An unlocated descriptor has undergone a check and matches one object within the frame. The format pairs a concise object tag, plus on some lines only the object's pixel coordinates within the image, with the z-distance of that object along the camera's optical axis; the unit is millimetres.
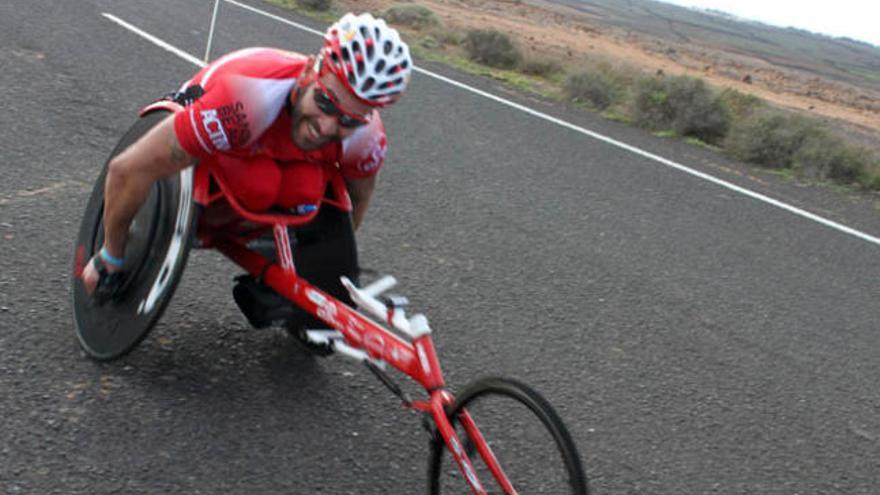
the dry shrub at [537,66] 13125
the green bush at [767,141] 8812
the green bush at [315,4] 14188
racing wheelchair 2486
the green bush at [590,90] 10602
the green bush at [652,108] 9703
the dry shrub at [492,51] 13203
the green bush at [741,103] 12167
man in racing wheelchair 2705
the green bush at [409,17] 16906
